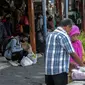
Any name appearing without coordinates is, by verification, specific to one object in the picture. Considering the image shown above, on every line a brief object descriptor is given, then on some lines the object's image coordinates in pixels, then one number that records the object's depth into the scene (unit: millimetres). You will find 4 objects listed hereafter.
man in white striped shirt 5871
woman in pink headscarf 6418
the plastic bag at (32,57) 13227
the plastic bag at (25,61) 12987
